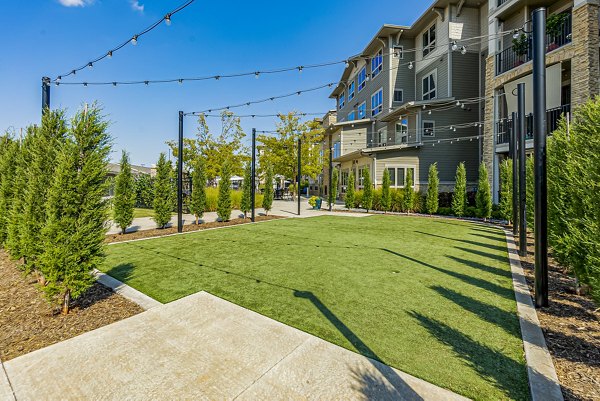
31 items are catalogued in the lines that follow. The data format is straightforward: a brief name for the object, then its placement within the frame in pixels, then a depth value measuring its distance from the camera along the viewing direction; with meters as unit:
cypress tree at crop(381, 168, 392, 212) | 16.53
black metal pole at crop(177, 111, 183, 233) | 9.35
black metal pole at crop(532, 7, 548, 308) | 3.61
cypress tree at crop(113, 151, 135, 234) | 9.31
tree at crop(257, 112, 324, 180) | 29.62
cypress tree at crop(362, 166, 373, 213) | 17.16
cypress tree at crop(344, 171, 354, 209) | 18.36
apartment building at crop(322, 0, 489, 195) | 16.83
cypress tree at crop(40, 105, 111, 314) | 3.40
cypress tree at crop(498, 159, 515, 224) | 9.62
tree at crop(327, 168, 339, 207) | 20.50
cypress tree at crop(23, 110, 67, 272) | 3.99
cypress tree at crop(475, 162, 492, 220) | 12.30
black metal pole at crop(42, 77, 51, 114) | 5.30
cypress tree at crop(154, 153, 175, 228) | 10.30
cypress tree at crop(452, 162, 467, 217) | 13.50
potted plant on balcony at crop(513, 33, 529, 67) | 11.82
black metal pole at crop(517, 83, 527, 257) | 6.10
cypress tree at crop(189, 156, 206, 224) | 11.51
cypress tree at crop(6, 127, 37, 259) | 4.50
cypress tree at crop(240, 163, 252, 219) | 13.64
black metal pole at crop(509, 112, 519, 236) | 7.09
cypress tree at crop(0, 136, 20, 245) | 5.74
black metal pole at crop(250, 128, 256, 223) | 11.97
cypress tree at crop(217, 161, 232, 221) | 12.27
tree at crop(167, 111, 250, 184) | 27.78
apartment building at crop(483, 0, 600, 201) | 9.92
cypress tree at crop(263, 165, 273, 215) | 14.65
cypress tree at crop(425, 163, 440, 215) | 14.53
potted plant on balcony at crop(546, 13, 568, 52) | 10.70
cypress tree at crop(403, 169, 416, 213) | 15.70
